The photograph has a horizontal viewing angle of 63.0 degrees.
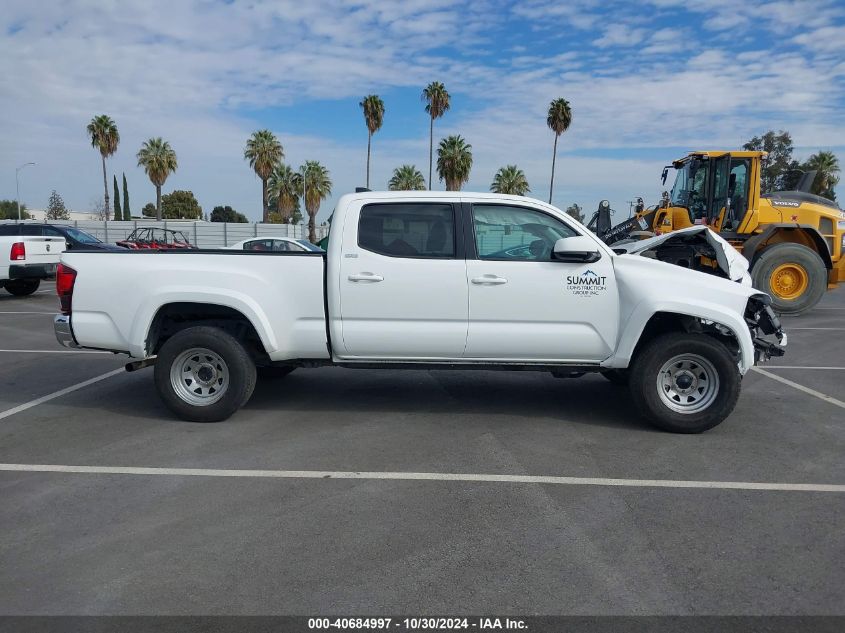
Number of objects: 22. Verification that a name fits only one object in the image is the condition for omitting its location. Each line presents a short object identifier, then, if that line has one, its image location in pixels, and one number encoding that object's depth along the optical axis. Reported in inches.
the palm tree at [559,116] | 2023.9
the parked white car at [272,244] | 773.9
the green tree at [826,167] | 2135.8
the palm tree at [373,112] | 2102.6
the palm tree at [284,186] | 2353.6
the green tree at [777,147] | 2190.8
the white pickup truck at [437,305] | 224.8
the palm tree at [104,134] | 2261.3
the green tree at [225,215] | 3752.5
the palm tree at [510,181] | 2166.6
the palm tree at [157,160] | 2236.7
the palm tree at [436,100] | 2060.8
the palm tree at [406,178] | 2184.7
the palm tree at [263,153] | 2252.7
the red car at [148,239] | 1103.3
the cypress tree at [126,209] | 2837.1
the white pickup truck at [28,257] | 602.5
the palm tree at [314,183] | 2373.3
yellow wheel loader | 532.4
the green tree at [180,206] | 3437.5
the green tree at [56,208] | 3560.5
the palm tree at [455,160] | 2031.3
